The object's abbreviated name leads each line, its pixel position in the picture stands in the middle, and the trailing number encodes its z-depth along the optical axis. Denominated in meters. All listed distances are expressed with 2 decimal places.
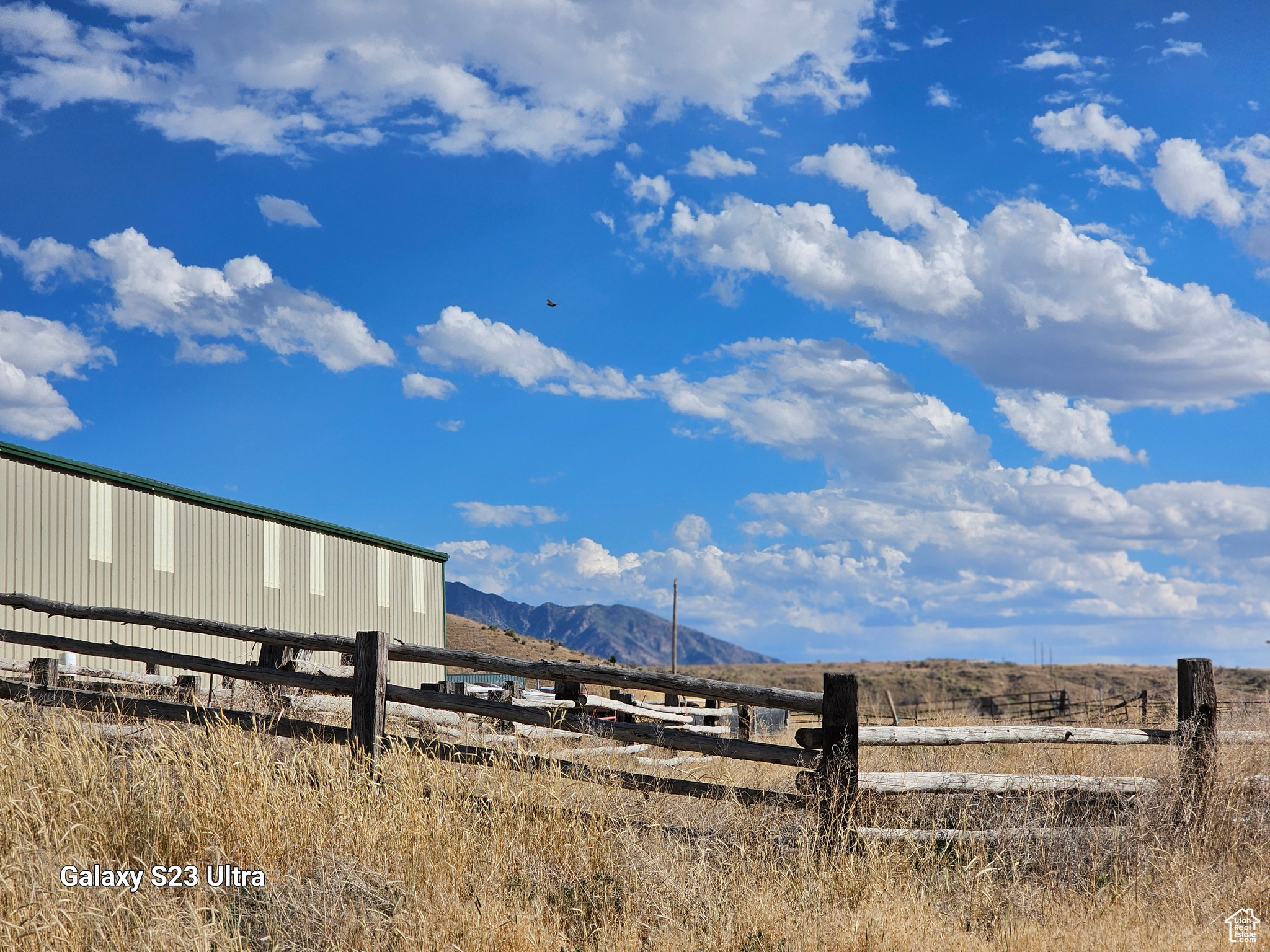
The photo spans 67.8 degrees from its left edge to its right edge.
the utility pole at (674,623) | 47.14
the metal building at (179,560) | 19.31
